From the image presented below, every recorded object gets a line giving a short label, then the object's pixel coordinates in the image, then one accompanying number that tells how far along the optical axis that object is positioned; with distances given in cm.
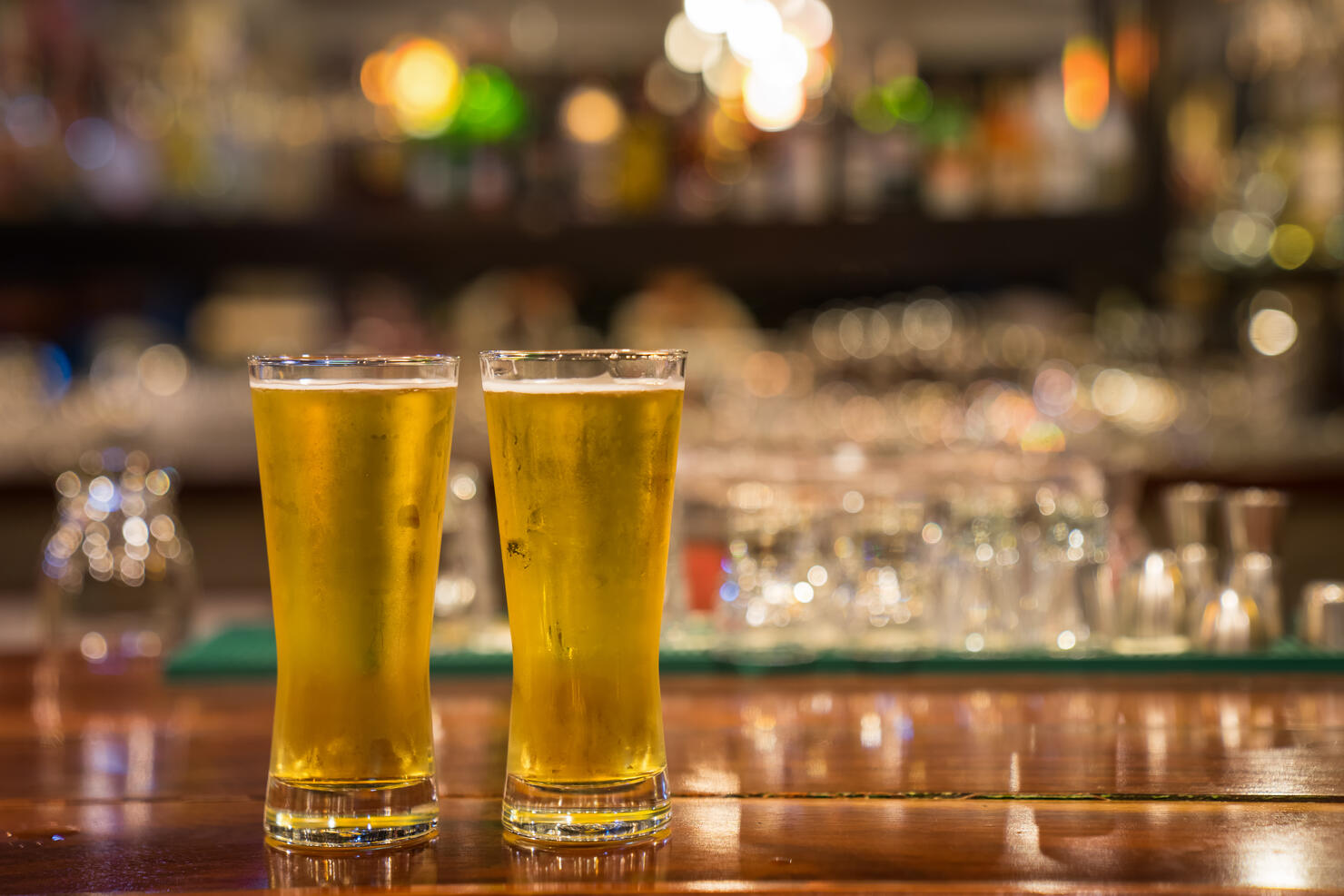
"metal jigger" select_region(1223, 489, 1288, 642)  166
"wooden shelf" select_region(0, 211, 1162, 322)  510
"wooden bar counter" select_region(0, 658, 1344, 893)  127
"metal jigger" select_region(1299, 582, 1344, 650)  167
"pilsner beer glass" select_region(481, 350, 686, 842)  129
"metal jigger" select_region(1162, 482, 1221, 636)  168
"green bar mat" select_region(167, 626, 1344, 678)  164
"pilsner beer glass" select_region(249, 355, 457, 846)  129
